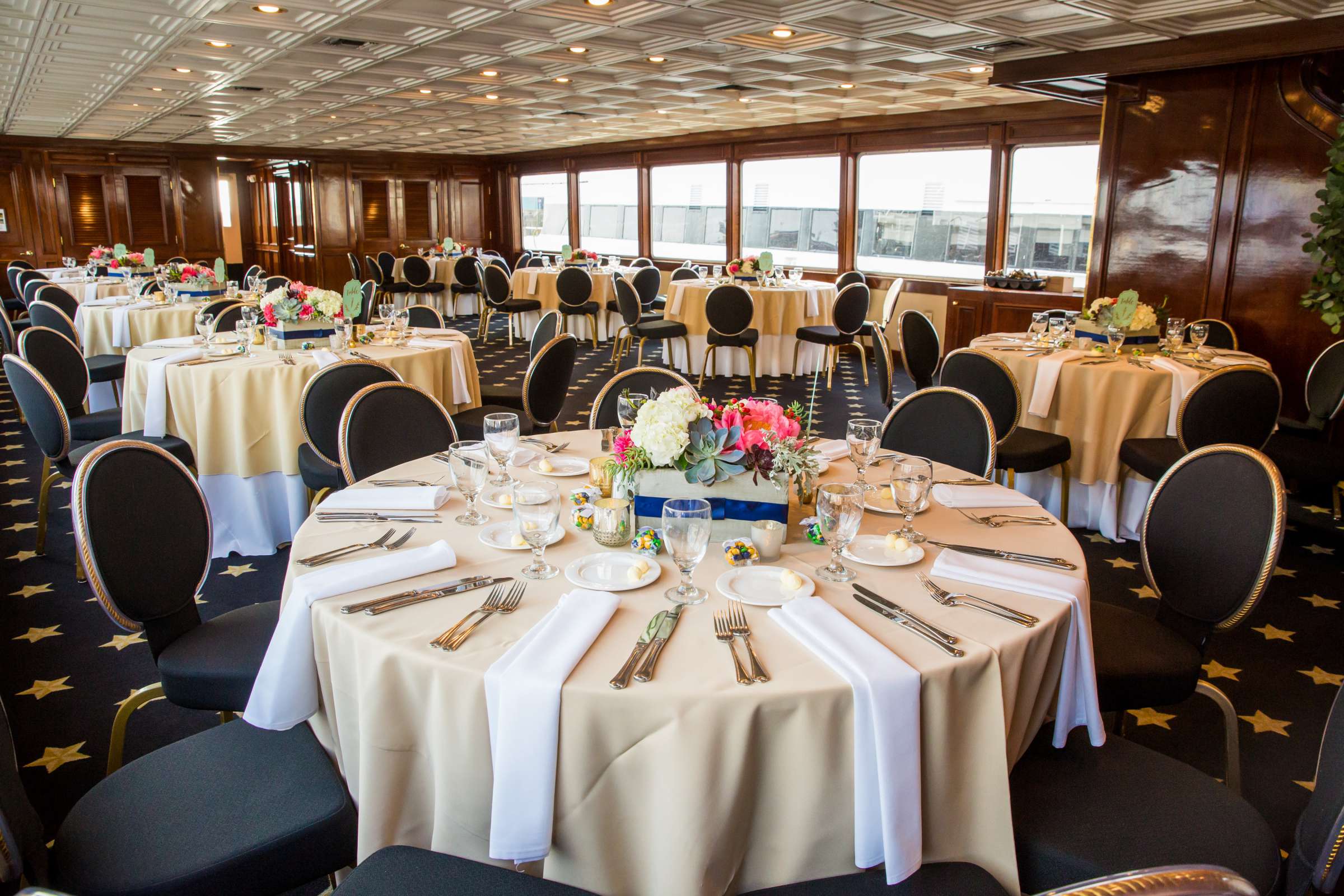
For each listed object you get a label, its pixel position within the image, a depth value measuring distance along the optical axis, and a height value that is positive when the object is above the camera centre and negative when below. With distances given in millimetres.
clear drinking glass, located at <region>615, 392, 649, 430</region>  2150 -332
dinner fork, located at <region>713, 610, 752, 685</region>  1462 -630
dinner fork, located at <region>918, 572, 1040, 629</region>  1652 -630
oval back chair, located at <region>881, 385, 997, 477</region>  3029 -538
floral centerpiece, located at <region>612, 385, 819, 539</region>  1914 -403
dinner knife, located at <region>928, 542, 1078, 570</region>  1926 -615
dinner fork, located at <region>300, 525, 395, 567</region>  1875 -609
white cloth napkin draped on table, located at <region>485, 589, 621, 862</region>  1391 -745
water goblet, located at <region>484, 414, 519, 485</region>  2281 -420
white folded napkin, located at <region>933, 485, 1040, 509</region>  2336 -586
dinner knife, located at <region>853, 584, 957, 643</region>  1566 -630
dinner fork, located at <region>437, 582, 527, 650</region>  1530 -629
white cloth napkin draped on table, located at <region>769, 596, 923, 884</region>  1402 -772
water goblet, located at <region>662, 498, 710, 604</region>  1603 -465
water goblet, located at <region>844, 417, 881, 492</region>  2395 -445
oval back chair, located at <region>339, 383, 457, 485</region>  3008 -548
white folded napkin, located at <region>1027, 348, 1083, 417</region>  4543 -549
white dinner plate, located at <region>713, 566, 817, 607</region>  1717 -622
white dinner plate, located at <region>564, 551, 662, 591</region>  1762 -613
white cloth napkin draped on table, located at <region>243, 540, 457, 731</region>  1705 -761
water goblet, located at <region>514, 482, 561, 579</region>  1749 -483
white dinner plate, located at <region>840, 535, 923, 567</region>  1903 -608
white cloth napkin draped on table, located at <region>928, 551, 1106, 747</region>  1759 -750
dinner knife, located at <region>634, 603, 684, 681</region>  1427 -635
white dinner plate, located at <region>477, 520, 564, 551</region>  1990 -606
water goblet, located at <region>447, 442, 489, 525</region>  2117 -480
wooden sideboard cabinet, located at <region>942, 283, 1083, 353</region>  7668 -272
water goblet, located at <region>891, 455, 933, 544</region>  2000 -475
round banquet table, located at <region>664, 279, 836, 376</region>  9062 -452
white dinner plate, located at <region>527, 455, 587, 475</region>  2543 -561
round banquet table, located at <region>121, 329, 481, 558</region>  4094 -790
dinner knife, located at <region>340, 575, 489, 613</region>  1667 -631
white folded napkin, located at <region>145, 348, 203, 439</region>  4238 -607
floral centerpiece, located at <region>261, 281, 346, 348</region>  4520 -221
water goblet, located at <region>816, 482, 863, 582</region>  1754 -476
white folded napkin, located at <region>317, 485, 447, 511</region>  2229 -583
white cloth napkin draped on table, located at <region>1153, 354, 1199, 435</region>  4298 -502
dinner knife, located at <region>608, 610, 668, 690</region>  1400 -638
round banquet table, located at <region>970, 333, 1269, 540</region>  4367 -721
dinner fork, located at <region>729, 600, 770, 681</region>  1428 -630
